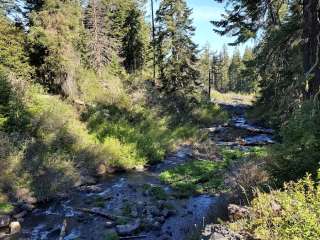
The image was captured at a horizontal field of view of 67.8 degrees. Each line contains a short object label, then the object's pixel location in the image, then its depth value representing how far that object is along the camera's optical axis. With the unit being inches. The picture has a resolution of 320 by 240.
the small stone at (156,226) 278.3
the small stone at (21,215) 317.5
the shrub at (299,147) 189.9
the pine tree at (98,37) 794.9
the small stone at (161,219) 293.5
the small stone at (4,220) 294.4
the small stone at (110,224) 287.9
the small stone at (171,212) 309.4
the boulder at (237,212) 173.4
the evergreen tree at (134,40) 1038.4
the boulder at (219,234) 146.3
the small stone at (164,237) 256.7
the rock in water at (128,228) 270.6
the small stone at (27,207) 337.5
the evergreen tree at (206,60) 2183.1
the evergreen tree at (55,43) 580.2
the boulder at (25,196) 354.7
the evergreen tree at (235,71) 2540.4
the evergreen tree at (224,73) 2809.7
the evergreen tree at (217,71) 2413.5
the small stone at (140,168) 503.4
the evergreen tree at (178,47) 870.9
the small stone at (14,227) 285.0
